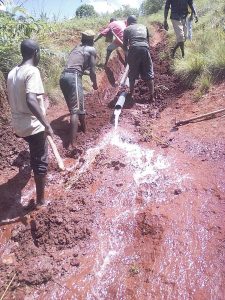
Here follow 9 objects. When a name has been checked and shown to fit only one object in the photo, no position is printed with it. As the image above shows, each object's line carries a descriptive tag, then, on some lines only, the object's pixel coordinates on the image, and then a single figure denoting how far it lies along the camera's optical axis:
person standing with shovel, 2.82
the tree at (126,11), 17.34
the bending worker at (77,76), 4.29
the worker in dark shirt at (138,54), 5.14
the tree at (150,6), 17.19
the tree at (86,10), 18.58
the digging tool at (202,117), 4.18
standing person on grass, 5.97
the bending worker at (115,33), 6.79
